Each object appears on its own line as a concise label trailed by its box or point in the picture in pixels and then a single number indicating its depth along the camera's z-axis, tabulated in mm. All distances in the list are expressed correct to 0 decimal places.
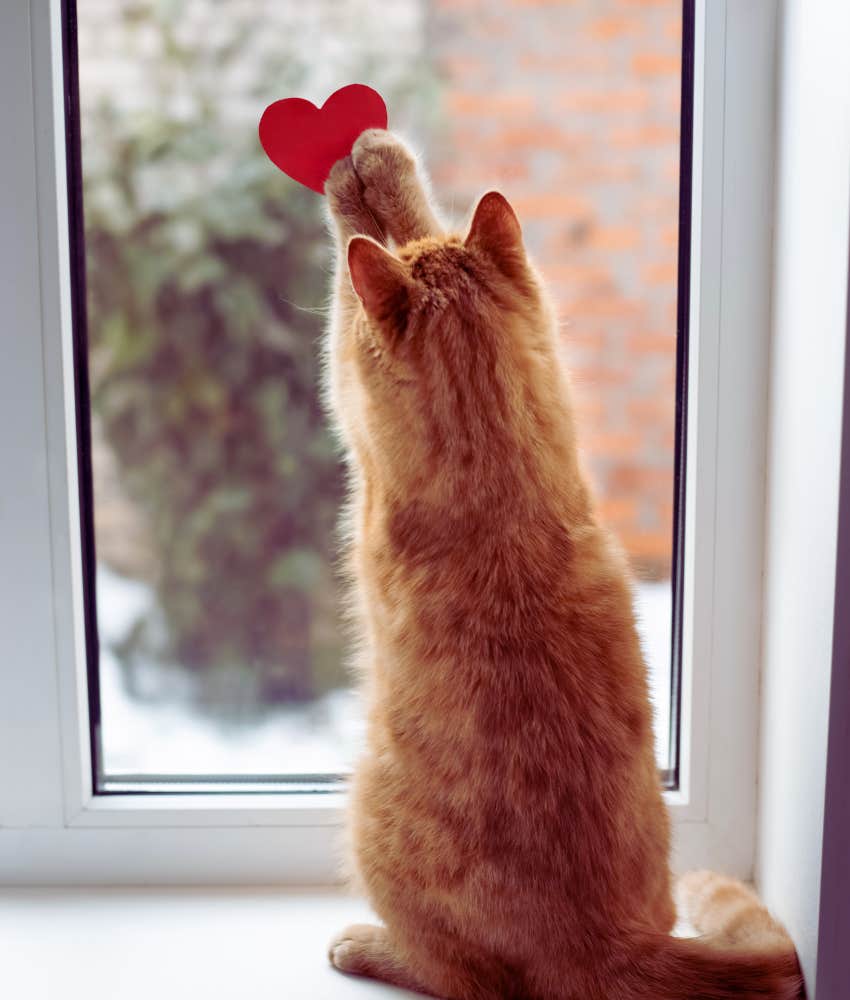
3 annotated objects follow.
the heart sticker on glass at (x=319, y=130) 953
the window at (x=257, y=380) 1049
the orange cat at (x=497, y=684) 860
